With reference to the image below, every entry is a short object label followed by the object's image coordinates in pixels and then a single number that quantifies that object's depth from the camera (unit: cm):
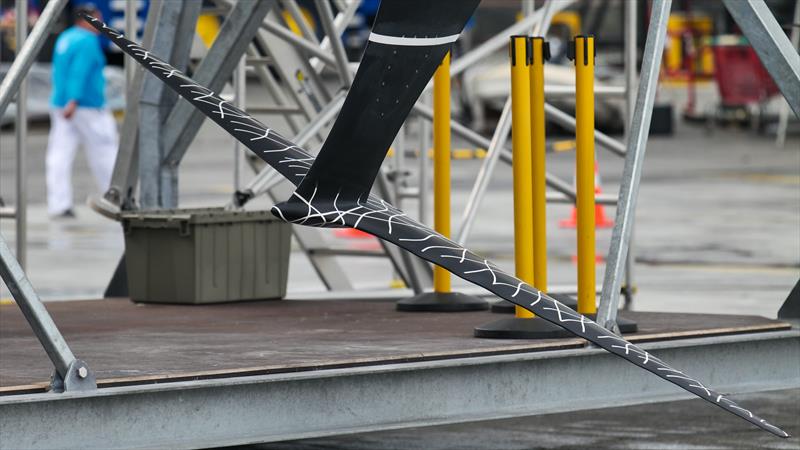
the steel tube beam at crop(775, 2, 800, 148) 5784
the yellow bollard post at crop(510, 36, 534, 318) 1283
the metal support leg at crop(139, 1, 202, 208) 1670
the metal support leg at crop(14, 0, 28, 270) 1817
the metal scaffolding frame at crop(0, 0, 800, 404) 1011
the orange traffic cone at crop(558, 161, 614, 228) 3328
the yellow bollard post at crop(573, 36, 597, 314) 1298
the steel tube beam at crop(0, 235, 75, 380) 1004
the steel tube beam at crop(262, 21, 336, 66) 1798
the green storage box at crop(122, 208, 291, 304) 1666
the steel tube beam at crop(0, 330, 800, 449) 1005
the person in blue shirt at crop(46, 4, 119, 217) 3403
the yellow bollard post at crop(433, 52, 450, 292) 1566
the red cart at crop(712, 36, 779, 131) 6319
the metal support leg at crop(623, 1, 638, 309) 1897
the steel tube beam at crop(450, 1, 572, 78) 1914
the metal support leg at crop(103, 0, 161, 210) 1764
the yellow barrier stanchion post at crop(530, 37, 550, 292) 1307
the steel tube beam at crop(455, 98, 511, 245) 1832
